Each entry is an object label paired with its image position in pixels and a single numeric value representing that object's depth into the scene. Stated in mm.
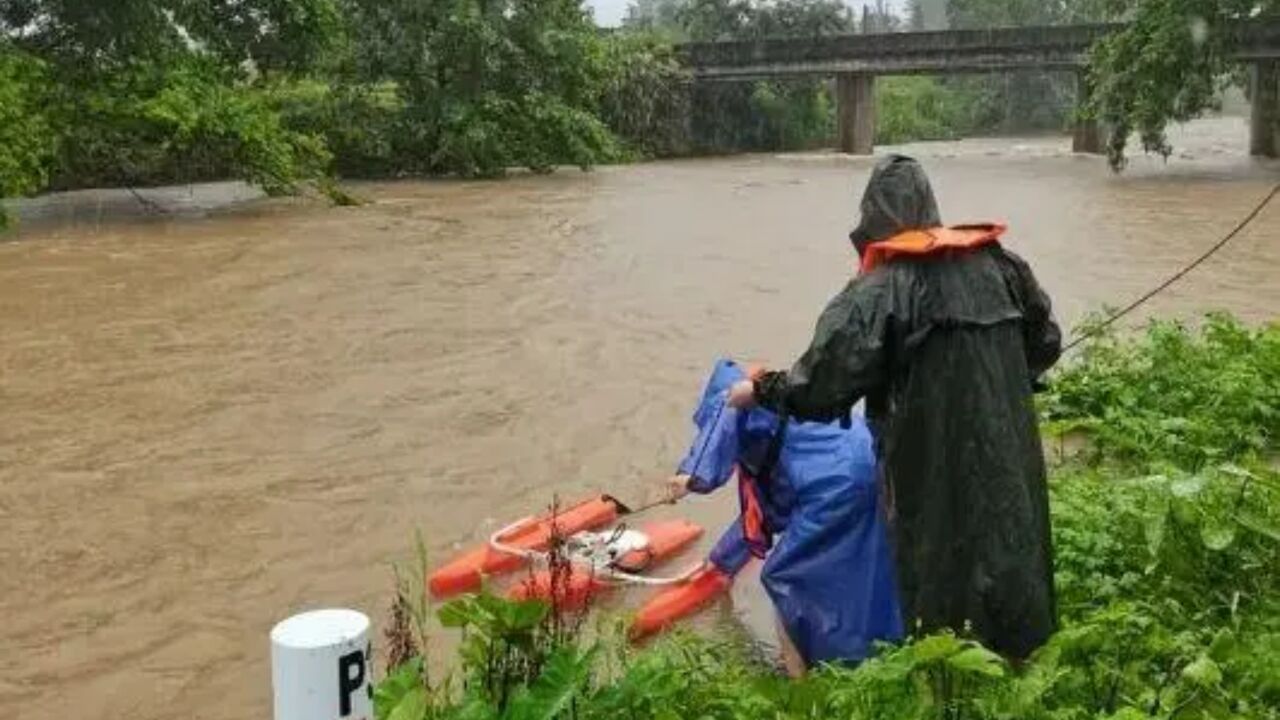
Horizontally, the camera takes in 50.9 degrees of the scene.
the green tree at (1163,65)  23781
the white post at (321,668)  2385
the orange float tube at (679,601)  4824
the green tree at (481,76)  25156
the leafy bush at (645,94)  34062
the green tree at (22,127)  16422
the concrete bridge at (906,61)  31578
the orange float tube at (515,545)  5328
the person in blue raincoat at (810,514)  3771
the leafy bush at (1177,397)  5895
